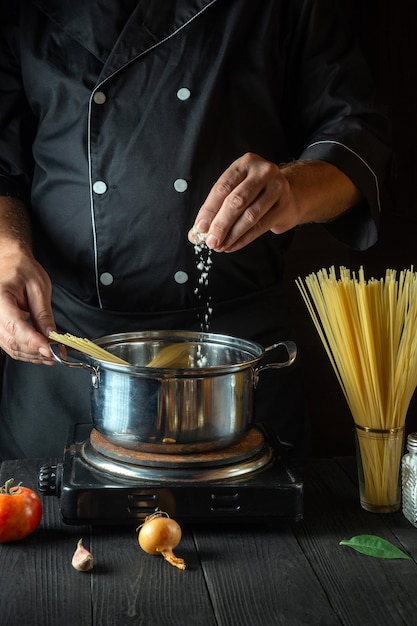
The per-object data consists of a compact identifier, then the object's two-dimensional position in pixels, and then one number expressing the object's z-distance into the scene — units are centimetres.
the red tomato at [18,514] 140
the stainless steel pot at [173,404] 144
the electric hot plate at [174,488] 144
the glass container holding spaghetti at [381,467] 155
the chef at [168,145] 206
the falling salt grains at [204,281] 208
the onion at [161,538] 136
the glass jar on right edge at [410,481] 149
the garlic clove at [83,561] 133
